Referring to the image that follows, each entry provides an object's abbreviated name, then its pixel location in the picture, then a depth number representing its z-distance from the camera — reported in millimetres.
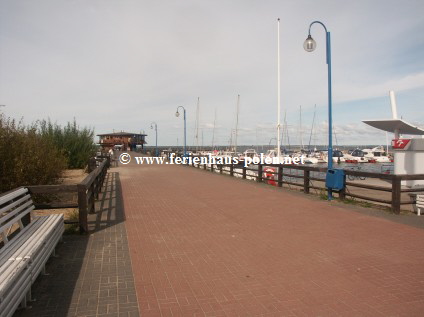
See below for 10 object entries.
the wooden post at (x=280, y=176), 13680
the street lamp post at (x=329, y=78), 10797
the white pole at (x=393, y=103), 19875
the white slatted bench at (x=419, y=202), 8164
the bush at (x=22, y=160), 10164
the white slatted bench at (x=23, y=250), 3199
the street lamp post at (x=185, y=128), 34822
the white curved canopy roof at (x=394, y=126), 17500
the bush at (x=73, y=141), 22766
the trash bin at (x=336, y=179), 10141
